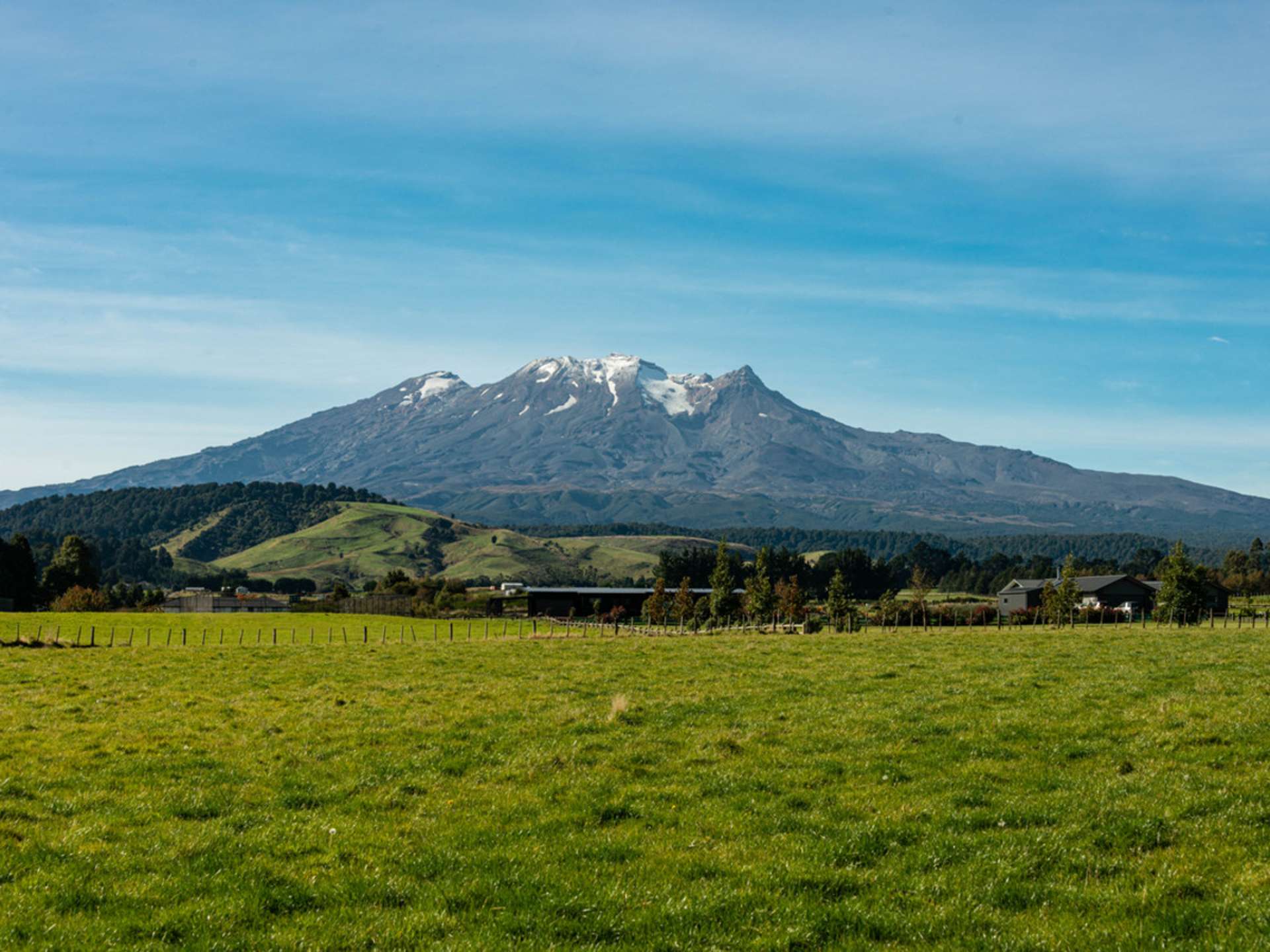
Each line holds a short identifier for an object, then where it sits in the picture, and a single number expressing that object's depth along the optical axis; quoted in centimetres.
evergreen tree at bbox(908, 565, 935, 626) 10453
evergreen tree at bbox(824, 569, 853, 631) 10056
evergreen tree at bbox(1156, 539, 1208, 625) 9569
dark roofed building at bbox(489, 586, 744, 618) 15750
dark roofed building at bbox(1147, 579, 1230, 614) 14138
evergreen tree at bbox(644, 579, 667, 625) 12450
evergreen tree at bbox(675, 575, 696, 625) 11931
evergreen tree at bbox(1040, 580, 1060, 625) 10250
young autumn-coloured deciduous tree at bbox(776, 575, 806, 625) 10638
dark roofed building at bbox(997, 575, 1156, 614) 15400
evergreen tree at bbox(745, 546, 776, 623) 10288
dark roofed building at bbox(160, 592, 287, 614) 18075
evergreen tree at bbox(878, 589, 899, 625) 10669
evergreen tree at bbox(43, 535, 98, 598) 14625
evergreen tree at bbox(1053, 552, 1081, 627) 10025
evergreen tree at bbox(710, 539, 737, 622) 10412
